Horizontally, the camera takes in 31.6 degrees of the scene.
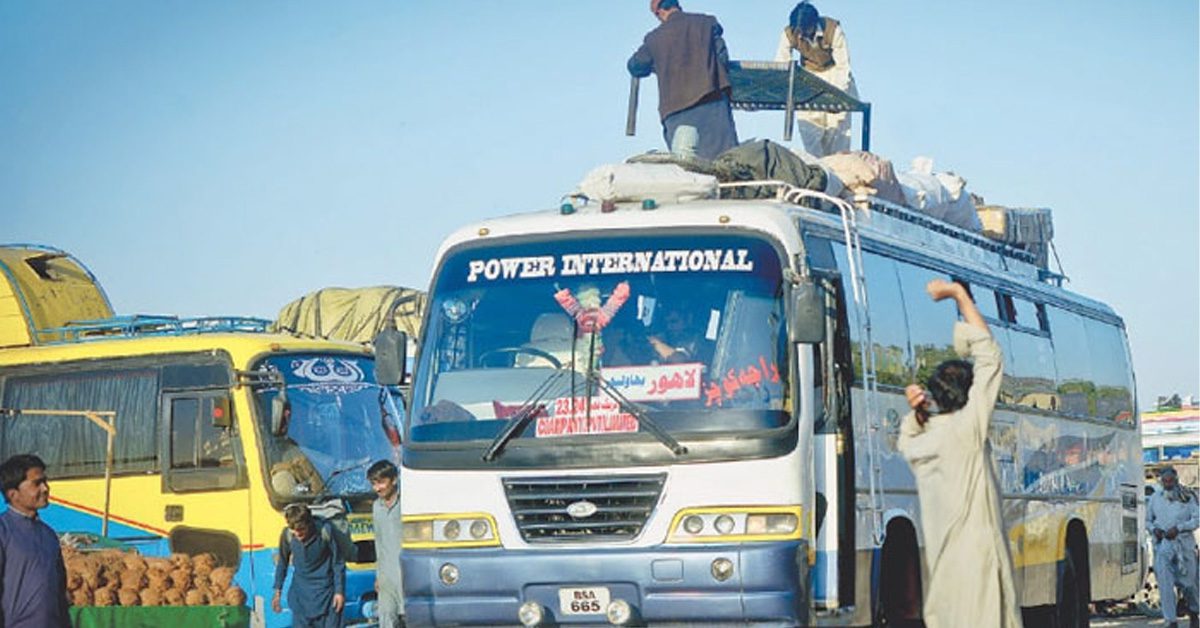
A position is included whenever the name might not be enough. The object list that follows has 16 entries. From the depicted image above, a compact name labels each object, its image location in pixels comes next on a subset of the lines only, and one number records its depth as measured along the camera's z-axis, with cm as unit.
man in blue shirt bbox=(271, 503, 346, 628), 1513
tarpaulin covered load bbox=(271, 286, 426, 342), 2647
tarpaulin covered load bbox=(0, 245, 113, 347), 2031
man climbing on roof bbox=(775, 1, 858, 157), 1888
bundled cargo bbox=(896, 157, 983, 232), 1633
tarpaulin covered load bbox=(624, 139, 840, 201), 1418
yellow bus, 1775
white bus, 1188
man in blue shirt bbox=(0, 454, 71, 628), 1036
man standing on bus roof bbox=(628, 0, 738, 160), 1650
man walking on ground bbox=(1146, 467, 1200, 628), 2223
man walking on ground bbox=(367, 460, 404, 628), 1459
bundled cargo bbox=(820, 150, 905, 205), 1517
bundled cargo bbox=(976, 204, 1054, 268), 1864
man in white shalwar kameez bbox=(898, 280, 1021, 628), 1007
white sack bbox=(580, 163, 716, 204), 1328
